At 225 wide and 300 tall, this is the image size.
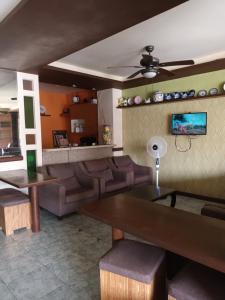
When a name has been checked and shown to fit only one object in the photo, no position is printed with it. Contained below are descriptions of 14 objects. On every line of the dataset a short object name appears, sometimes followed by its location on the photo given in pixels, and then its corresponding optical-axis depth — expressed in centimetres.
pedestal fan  436
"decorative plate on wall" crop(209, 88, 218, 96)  416
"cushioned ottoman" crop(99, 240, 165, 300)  139
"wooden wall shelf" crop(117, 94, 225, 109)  414
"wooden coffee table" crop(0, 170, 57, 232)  292
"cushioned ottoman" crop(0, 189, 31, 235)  307
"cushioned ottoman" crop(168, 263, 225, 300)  120
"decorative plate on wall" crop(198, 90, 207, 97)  431
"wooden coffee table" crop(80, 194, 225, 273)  118
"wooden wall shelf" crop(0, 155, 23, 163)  382
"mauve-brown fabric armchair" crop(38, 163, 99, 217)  353
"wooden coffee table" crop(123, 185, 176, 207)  352
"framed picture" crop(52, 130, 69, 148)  565
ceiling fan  329
